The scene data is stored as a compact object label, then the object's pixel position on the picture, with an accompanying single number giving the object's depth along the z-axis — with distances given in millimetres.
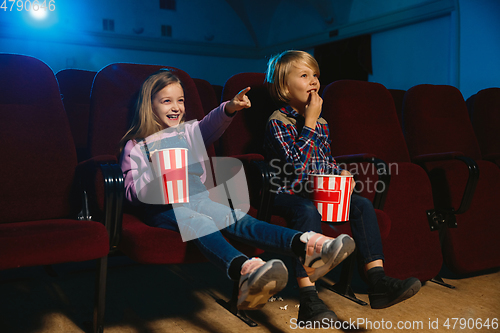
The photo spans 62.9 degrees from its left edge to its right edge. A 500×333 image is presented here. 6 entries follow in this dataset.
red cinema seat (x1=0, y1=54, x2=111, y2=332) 1428
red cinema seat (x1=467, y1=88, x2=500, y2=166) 2771
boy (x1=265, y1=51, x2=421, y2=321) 1282
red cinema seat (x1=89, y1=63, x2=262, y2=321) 1159
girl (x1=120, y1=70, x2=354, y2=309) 1057
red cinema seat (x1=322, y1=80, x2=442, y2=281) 1829
